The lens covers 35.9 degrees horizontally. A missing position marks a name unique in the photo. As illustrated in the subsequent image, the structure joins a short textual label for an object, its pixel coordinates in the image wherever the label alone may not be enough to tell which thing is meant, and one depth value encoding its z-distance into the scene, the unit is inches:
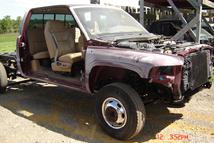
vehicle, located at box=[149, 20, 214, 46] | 432.1
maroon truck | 178.5
